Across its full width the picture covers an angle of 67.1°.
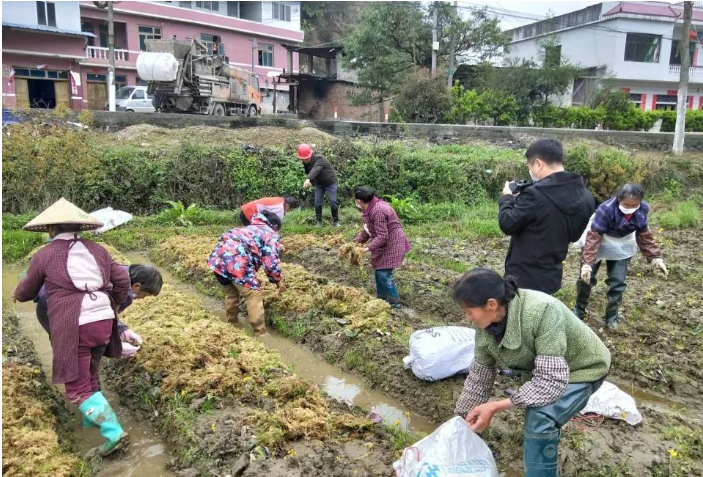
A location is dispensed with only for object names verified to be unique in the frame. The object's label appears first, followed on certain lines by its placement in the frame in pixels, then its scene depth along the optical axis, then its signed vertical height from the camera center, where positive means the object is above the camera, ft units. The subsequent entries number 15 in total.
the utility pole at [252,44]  122.31 +18.95
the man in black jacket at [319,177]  33.86 -3.08
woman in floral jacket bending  18.19 -4.38
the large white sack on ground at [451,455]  8.10 -4.98
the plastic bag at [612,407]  12.46 -6.34
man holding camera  11.84 -1.92
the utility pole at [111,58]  73.51 +9.27
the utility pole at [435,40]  69.97 +11.69
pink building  87.20 +16.71
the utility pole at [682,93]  52.30 +4.06
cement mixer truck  65.67 +6.37
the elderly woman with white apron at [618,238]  17.16 -3.47
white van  81.05 +4.01
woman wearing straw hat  10.83 -3.48
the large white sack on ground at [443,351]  14.03 -5.79
